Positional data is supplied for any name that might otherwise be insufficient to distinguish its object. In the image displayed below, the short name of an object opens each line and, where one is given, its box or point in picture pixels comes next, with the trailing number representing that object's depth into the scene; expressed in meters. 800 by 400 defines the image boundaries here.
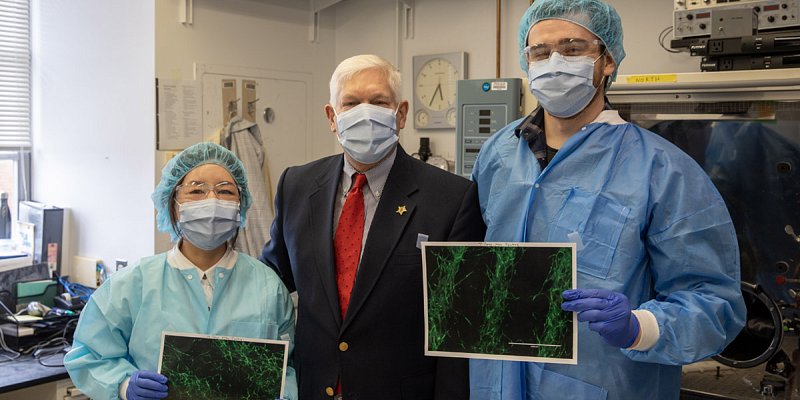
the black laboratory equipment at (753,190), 2.18
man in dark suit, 1.68
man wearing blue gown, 1.44
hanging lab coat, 3.78
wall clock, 3.85
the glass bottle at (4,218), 3.99
